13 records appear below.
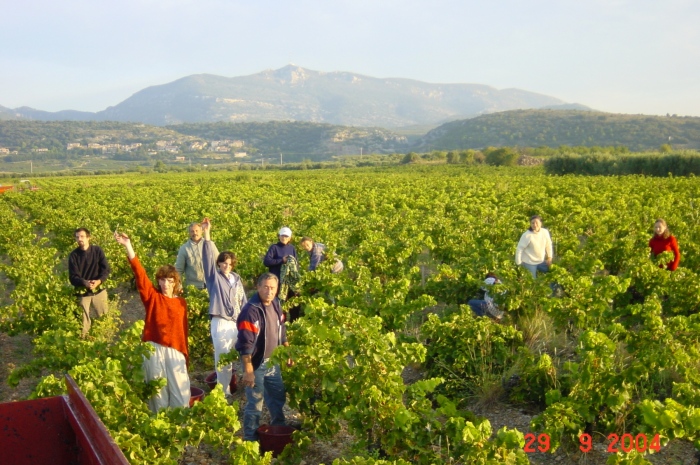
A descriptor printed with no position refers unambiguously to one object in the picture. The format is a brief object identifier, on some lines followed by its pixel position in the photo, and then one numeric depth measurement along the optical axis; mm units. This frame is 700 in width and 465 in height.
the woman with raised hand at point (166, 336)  5809
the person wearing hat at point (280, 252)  8508
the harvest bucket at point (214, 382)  7418
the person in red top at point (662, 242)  9859
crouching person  8375
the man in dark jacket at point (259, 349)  5586
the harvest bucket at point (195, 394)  6602
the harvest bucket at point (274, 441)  5703
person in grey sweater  8415
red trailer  3057
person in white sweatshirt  9852
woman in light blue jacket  6930
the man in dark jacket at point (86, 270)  8070
